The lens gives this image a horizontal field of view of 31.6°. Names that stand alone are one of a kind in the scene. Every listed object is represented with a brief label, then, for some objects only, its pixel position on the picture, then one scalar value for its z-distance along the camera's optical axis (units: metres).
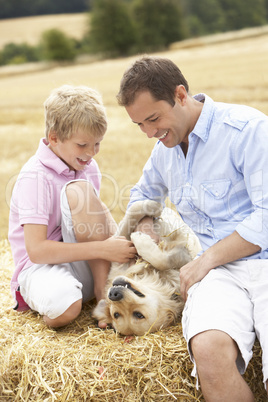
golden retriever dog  2.73
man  2.18
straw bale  2.41
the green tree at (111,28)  41.66
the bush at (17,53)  41.53
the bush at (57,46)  41.50
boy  2.91
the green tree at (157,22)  41.84
